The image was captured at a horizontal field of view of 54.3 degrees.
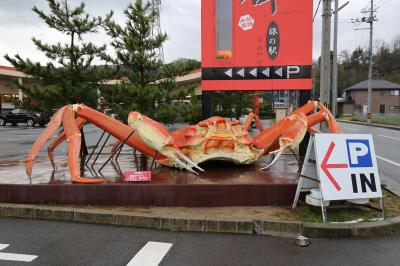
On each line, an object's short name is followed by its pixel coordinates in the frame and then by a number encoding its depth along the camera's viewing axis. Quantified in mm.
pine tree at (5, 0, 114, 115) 11508
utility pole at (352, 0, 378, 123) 41656
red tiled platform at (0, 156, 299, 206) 5973
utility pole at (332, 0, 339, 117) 27791
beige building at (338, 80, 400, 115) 76500
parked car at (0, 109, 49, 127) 35750
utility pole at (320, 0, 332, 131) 10451
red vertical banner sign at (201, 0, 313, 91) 9570
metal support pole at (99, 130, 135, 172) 6770
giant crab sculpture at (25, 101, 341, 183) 6375
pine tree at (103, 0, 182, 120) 11023
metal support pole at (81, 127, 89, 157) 11173
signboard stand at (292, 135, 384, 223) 5316
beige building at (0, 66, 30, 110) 40094
